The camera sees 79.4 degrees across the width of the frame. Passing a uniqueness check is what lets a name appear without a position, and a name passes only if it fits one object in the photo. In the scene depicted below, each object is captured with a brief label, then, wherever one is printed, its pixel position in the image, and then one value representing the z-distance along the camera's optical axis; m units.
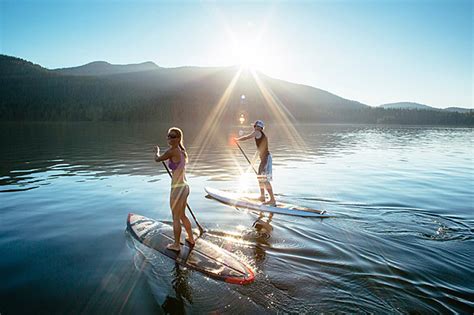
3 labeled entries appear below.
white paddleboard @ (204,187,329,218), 11.55
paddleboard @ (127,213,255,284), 6.98
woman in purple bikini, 7.59
